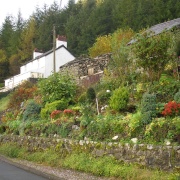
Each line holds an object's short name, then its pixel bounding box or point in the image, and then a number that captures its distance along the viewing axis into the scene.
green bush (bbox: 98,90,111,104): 15.48
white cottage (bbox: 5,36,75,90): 39.94
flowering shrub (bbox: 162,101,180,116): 9.85
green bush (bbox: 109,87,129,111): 12.69
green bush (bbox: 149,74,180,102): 12.05
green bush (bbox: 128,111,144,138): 10.06
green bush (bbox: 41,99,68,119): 16.80
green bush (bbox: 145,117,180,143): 8.89
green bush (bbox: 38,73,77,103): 18.38
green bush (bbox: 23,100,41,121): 17.85
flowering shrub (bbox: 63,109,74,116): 14.71
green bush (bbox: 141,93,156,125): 10.08
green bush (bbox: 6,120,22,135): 17.86
